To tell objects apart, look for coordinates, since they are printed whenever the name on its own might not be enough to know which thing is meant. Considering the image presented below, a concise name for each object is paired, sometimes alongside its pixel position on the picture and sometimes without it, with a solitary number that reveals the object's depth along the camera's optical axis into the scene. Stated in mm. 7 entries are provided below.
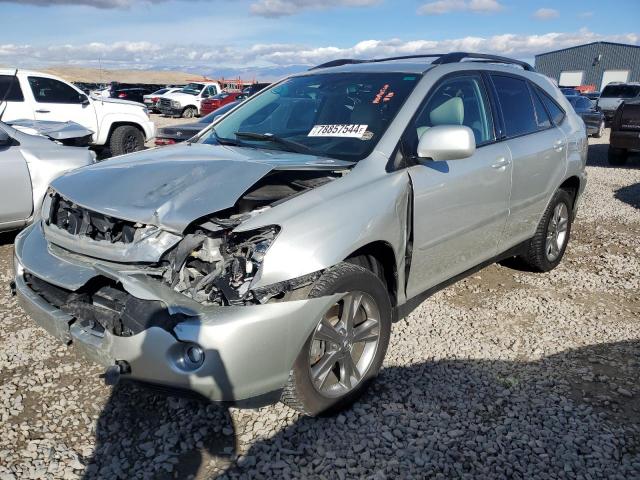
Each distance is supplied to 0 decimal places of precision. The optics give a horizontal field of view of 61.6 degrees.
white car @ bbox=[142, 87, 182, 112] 26173
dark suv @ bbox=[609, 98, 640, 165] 10633
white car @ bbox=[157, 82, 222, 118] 25656
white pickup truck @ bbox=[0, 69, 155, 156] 9961
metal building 50500
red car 24547
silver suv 2348
